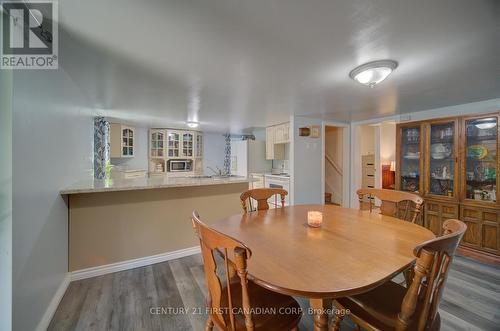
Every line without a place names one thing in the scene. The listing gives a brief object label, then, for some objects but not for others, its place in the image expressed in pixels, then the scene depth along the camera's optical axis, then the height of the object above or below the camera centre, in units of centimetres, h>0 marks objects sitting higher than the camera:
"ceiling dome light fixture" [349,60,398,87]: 177 +82
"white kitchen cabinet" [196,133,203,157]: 630 +59
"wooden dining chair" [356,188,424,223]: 171 -30
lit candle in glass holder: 145 -38
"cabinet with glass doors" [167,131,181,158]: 579 +59
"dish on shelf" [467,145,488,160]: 265 +18
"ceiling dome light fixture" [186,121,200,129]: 480 +97
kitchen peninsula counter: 213 -62
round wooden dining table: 82 -45
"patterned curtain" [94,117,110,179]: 374 +32
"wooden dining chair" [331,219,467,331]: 79 -65
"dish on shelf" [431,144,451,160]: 296 +21
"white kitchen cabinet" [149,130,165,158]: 570 +58
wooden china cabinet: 252 -12
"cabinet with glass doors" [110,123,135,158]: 481 +56
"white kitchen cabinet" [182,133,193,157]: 603 +59
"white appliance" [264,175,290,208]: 440 -40
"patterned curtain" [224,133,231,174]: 685 +41
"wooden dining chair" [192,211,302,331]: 82 -71
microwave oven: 590 -2
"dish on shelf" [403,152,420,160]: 326 +15
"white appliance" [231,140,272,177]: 558 +19
